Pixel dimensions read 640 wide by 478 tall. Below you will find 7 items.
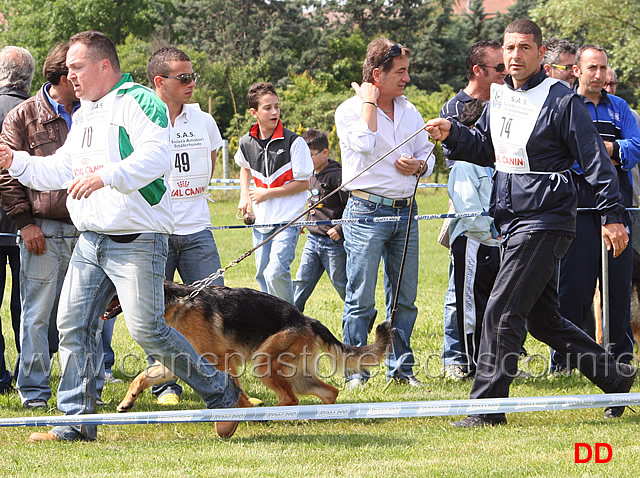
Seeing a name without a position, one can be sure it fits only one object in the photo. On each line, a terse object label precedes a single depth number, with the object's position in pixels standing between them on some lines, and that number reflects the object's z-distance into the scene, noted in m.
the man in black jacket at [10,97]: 11.54
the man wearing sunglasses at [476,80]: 12.44
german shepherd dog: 9.88
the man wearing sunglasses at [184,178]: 11.29
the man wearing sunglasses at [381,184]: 11.81
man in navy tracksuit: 9.24
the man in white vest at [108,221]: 8.37
